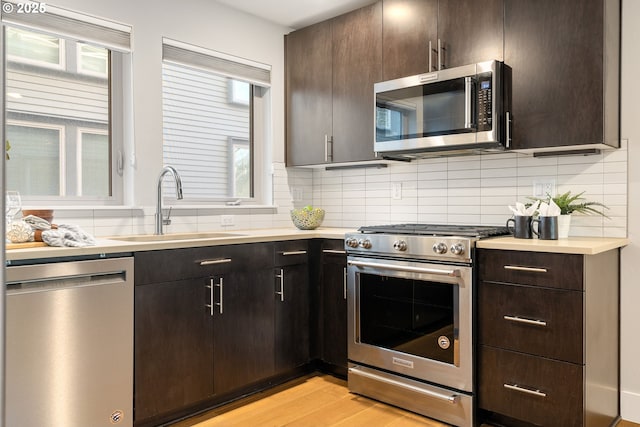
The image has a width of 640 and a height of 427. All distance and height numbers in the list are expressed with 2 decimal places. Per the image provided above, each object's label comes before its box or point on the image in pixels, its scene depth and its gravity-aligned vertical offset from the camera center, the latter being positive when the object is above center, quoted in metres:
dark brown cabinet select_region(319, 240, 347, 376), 2.99 -0.61
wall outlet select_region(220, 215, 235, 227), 3.36 -0.09
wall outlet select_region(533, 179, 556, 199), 2.72 +0.11
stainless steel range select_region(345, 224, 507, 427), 2.39 -0.58
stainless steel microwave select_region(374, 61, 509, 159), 2.52 +0.53
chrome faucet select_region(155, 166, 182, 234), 2.89 +0.01
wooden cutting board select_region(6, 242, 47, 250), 1.98 -0.15
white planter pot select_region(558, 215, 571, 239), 2.44 -0.09
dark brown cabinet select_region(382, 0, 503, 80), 2.61 +0.99
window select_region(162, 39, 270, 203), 3.20 +0.60
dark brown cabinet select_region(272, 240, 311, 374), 2.92 -0.60
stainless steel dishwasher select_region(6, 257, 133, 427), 1.88 -0.56
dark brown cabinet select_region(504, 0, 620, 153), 2.29 +0.66
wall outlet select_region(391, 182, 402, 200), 3.41 +0.12
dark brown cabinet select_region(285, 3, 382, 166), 3.20 +0.84
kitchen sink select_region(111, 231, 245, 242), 2.75 -0.17
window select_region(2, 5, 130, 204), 2.56 +0.57
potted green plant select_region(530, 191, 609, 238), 2.45 +0.00
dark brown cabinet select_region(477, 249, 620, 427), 2.11 -0.60
